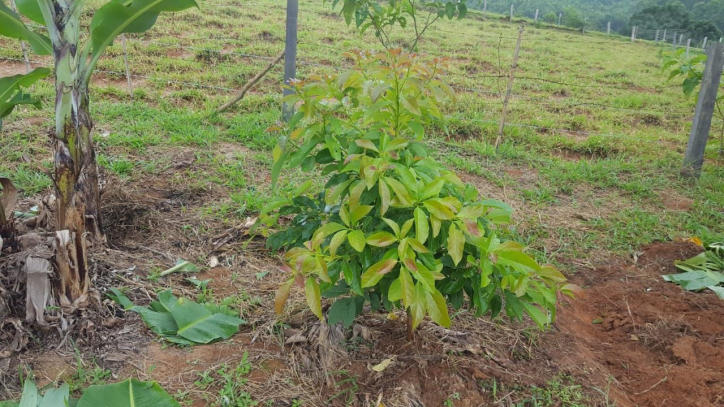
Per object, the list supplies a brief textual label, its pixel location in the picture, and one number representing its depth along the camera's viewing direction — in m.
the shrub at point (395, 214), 1.54
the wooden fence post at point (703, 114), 4.71
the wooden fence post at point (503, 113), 4.75
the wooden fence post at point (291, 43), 4.33
